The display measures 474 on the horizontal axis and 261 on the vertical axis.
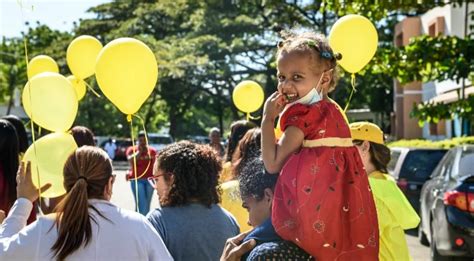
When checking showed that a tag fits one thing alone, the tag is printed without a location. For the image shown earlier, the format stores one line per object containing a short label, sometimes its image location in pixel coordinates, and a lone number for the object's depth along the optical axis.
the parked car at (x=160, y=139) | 37.47
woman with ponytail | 3.10
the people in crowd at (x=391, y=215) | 3.79
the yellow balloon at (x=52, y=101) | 4.91
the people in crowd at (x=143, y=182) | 11.20
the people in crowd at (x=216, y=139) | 10.64
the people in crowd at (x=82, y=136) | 6.11
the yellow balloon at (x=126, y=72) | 4.63
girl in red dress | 2.77
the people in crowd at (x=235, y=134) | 6.42
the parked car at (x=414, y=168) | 12.43
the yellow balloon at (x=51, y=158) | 4.35
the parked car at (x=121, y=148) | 43.06
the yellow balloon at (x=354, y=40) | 5.03
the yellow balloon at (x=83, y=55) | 6.56
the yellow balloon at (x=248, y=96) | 8.38
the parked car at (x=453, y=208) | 8.13
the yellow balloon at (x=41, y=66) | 6.95
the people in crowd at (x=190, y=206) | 3.80
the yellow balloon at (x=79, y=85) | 6.80
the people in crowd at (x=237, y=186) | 4.52
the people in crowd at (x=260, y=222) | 2.70
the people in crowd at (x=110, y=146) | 29.48
